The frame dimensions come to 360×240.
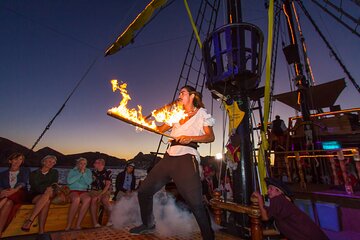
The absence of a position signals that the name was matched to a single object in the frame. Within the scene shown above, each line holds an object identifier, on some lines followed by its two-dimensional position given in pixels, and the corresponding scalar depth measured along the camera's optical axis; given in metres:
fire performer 2.35
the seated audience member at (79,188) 3.98
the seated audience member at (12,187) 3.41
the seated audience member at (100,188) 4.28
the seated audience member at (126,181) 5.88
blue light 9.00
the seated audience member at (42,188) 3.61
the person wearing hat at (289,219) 2.41
